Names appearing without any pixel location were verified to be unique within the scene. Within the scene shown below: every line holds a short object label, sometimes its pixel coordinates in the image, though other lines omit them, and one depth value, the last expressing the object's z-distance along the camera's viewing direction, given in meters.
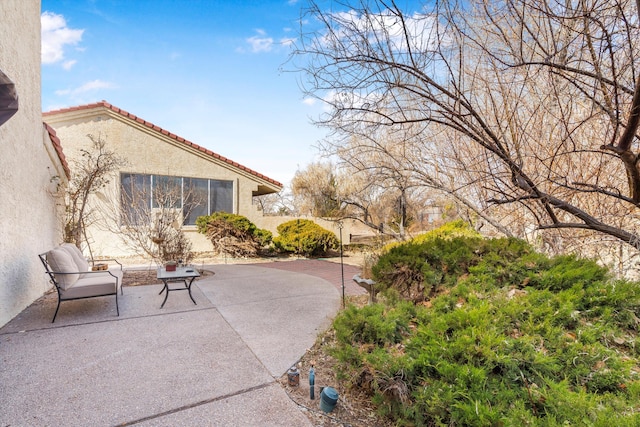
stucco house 9.91
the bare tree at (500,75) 2.55
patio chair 4.30
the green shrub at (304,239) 11.91
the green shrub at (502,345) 1.75
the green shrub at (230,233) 11.09
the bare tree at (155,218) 8.73
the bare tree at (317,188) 16.89
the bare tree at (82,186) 7.73
